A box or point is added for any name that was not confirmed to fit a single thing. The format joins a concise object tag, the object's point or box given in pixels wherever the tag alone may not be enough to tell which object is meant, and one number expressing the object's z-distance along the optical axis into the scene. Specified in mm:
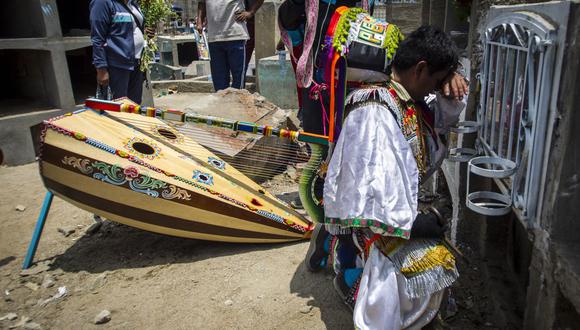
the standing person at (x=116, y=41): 4172
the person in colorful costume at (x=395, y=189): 1745
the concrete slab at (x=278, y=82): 6973
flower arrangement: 4842
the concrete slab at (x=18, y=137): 5184
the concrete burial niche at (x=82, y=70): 6863
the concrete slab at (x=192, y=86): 8398
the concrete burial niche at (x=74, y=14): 6832
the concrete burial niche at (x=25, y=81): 5633
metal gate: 1558
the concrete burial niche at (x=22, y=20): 5309
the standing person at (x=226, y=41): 5320
